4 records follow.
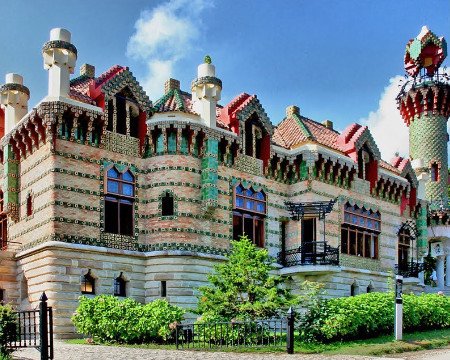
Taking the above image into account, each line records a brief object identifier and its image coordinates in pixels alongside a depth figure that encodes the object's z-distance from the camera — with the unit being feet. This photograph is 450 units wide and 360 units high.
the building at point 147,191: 79.82
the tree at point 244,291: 67.92
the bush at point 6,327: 48.83
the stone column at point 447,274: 136.59
